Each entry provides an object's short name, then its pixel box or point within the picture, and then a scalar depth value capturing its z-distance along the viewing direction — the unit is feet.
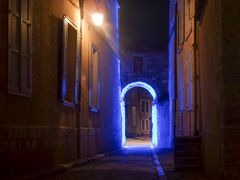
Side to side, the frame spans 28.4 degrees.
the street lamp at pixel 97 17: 46.83
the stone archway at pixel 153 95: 104.47
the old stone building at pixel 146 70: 103.81
